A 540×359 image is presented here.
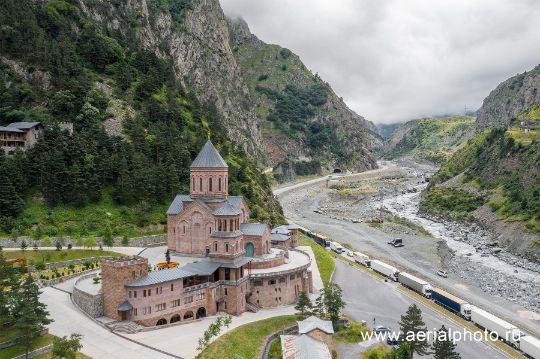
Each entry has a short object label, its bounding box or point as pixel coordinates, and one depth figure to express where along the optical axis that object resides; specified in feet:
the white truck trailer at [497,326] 144.77
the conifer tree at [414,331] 132.36
